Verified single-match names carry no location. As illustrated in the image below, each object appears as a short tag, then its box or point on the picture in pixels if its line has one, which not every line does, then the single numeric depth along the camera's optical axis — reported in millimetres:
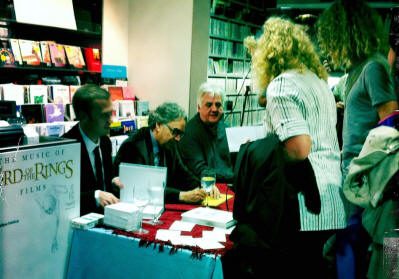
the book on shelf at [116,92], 4707
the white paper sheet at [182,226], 1854
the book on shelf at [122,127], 4572
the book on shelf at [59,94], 3938
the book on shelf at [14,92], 3543
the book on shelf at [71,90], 4102
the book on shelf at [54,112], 3850
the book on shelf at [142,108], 4961
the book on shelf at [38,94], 3752
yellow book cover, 2285
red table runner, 1618
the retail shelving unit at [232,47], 5723
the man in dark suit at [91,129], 2355
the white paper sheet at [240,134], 2955
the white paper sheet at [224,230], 1835
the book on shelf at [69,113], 4055
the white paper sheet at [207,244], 1646
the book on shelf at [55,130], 3816
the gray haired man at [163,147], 2625
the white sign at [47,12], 3709
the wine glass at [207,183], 2205
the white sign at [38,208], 1431
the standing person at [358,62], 1963
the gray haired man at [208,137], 3240
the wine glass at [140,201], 1818
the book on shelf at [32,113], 3697
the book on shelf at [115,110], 4555
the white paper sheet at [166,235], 1732
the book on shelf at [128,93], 4945
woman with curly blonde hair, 1551
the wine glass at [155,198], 1972
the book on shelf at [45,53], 3887
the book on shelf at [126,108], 4672
